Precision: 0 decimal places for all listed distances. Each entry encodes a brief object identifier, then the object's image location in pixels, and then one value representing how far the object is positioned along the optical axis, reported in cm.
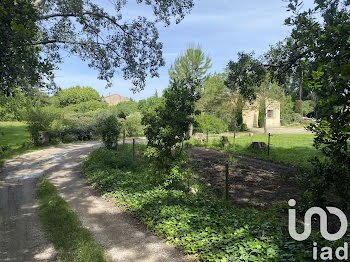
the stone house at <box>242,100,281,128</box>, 3356
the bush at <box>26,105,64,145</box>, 1680
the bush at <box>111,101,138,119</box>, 3394
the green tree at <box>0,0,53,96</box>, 399
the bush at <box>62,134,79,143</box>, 1940
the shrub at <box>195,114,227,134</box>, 2650
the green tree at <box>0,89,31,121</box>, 1658
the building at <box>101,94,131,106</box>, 7225
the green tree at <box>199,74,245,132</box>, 1612
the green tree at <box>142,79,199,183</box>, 677
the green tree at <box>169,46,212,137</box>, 2328
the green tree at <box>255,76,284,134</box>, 2272
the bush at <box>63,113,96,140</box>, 2043
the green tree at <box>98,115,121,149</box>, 1373
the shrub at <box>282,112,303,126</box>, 3818
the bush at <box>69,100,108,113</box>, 4456
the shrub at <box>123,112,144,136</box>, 2477
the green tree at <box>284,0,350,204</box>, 236
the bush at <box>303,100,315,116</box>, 4302
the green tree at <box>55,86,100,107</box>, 5120
